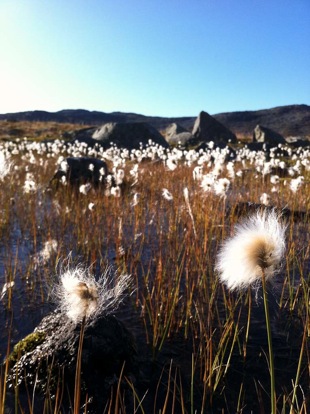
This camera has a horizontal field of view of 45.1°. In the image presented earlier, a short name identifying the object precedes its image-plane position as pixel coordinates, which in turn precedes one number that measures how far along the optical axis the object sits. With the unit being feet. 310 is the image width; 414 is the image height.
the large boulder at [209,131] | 83.71
